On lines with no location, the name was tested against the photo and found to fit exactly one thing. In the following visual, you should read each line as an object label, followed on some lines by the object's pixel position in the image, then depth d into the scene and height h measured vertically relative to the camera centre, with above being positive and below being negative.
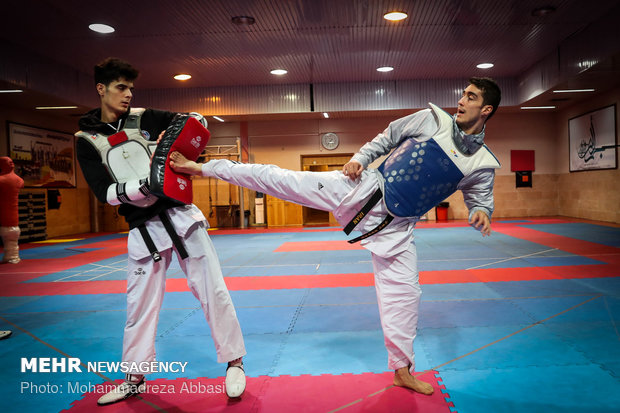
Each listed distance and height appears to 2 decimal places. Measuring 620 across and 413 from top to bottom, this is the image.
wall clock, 14.93 +2.00
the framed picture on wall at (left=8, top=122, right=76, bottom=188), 11.20 +1.43
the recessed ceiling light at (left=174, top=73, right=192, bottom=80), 11.31 +3.36
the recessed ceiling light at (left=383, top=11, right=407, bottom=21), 7.54 +3.22
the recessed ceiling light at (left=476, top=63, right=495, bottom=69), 11.12 +3.36
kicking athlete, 2.46 +0.07
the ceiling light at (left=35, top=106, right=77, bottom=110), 11.25 +2.58
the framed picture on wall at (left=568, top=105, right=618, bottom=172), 11.44 +1.48
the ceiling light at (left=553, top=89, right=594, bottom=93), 11.07 +2.64
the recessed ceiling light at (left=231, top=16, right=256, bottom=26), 7.65 +3.26
